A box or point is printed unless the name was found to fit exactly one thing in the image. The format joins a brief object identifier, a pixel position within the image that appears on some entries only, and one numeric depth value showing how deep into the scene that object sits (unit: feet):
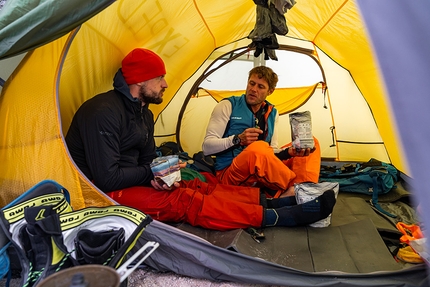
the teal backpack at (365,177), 7.73
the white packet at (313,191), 6.02
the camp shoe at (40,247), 3.60
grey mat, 4.92
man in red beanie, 5.30
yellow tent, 4.80
